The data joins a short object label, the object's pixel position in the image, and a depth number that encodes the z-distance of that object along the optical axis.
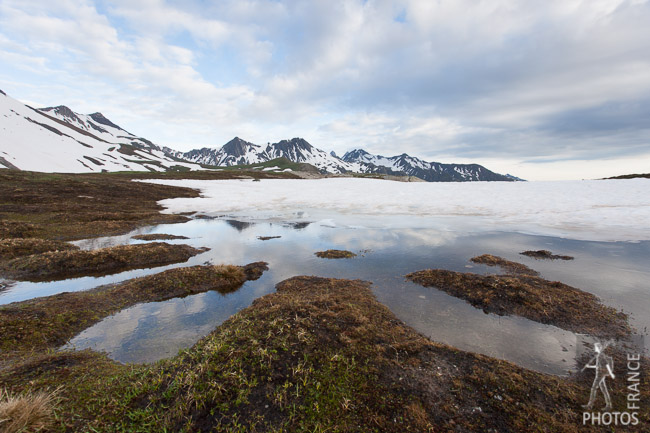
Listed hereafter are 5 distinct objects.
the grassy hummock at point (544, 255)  17.22
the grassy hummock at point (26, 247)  17.28
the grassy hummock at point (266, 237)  23.83
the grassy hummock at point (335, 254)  18.57
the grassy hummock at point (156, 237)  23.64
